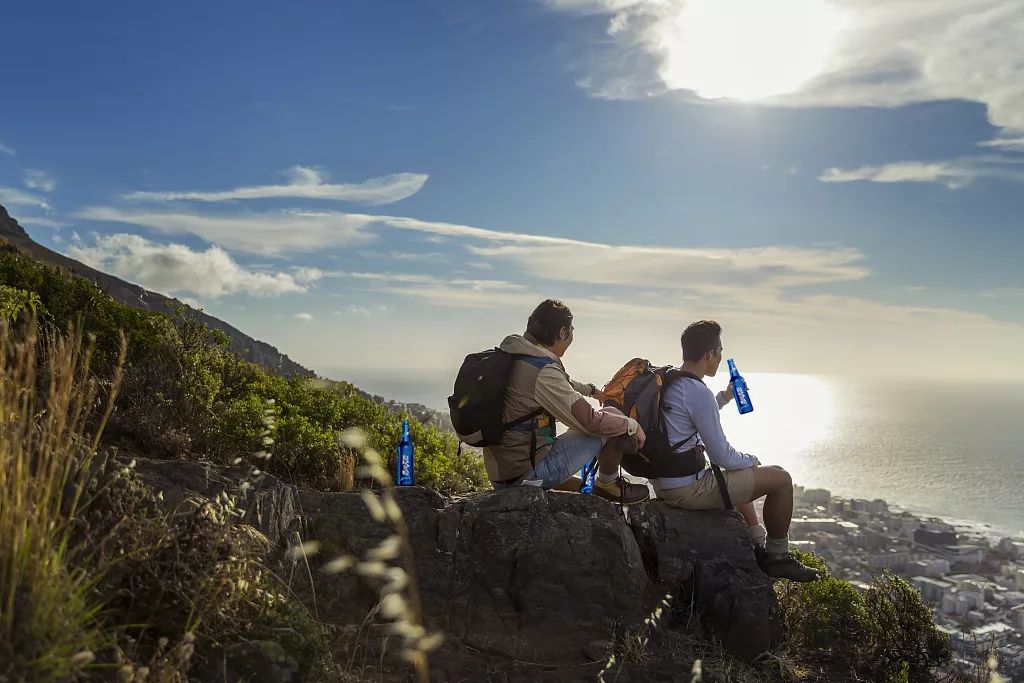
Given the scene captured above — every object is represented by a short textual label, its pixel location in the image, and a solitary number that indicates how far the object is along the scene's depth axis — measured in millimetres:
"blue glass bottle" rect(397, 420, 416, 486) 5969
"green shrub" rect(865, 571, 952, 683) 5535
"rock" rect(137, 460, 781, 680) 4496
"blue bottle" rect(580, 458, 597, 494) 5703
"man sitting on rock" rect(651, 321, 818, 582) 5395
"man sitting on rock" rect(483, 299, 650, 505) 5039
